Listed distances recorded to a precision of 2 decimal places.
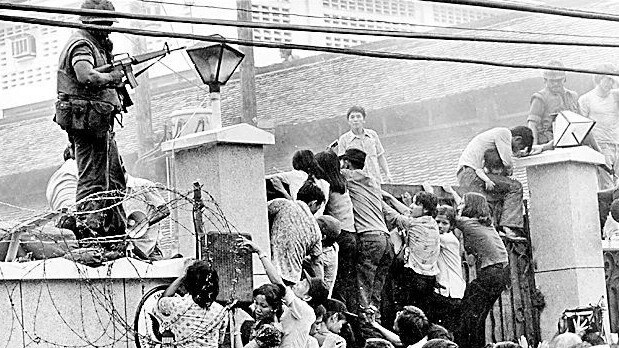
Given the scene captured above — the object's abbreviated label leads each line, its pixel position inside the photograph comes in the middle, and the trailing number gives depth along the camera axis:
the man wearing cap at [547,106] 15.75
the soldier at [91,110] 10.50
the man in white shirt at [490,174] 14.18
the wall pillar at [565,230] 14.91
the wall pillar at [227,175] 11.12
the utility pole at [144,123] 26.08
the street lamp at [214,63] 12.40
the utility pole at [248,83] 25.38
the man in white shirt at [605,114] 17.03
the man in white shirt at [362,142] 13.79
